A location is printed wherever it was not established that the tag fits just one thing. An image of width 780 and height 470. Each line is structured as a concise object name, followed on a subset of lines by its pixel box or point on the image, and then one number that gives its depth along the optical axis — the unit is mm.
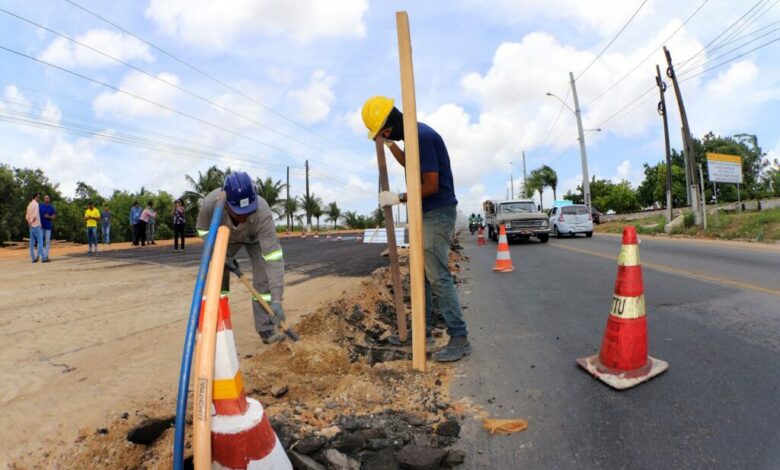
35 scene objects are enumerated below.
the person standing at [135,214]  18859
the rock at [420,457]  2160
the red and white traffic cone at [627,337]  3059
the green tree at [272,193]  45750
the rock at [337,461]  2150
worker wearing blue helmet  3732
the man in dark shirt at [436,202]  3512
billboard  20141
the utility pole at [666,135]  24156
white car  21469
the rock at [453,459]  2213
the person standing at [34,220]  11508
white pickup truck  17594
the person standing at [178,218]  14969
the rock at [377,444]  2303
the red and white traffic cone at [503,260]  9562
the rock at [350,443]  2293
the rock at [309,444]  2242
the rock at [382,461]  2154
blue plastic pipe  1734
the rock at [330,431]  2417
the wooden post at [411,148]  3229
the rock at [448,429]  2469
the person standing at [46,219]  11922
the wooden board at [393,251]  3721
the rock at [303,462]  2094
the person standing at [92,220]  15109
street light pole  30594
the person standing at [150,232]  21439
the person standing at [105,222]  18295
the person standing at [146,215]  18734
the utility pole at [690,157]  20381
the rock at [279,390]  3039
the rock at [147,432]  2529
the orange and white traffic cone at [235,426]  1842
